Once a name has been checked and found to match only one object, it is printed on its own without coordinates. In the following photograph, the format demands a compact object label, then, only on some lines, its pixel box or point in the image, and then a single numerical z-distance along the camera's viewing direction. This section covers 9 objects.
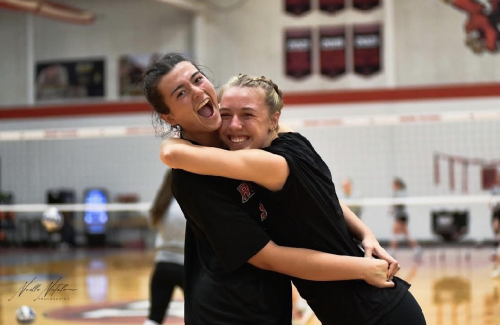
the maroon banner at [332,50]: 19.52
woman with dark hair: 2.56
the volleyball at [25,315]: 5.37
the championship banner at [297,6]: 19.76
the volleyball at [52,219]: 7.35
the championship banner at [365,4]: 19.28
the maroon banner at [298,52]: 19.70
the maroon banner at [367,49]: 19.30
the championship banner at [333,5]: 19.56
